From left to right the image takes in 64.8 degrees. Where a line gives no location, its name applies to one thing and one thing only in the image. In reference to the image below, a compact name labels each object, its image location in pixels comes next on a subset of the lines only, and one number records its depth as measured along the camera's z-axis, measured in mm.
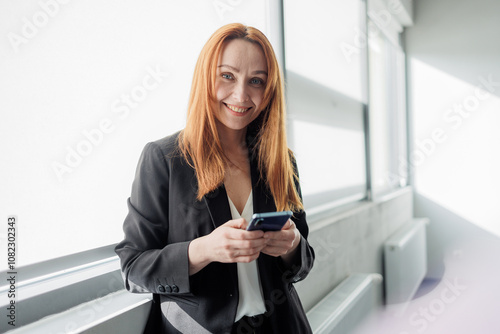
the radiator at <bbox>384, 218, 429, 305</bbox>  3486
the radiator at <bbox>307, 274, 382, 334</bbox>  1879
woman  926
